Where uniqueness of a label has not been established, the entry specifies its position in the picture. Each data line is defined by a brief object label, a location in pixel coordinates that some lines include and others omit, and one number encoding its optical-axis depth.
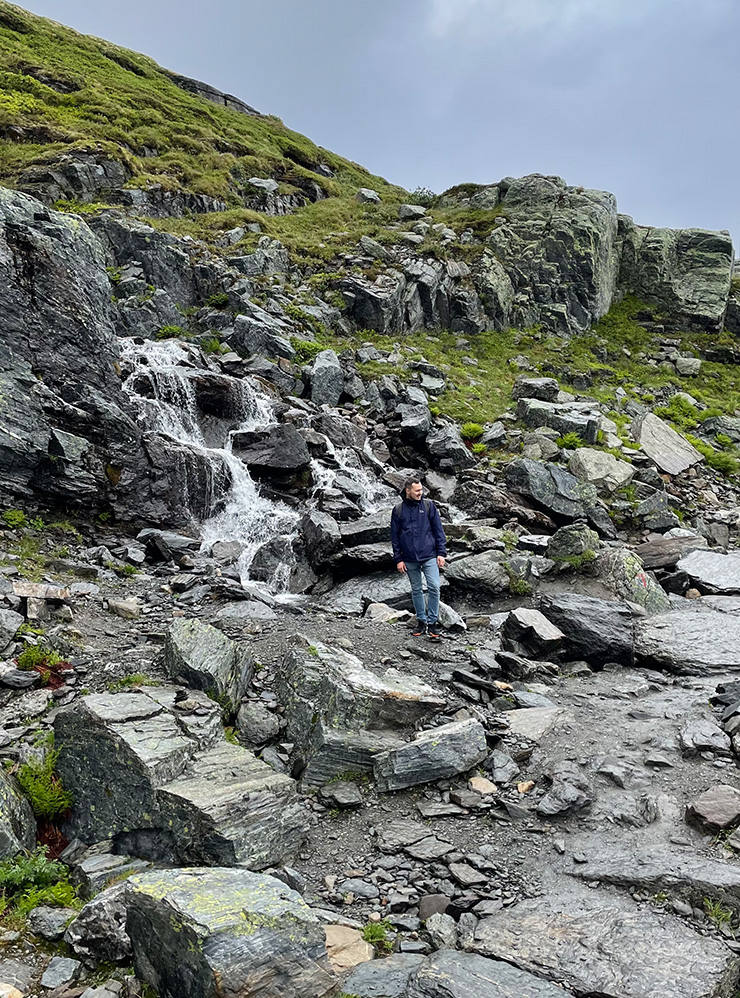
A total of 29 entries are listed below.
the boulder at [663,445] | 23.62
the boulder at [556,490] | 18.45
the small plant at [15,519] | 13.95
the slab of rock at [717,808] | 5.55
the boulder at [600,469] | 20.34
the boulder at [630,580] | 12.48
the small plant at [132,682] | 7.72
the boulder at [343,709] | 7.09
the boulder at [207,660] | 8.04
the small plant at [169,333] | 26.06
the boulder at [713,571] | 13.96
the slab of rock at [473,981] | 4.11
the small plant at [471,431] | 24.50
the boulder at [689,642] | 9.76
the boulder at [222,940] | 3.91
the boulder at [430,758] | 6.86
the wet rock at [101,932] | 4.52
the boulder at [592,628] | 10.20
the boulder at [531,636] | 10.29
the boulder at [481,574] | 13.19
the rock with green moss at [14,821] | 5.48
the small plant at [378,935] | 4.78
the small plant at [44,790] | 6.20
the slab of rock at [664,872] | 4.79
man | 10.76
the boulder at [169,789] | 5.54
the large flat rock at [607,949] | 4.07
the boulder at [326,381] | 24.86
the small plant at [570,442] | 23.56
